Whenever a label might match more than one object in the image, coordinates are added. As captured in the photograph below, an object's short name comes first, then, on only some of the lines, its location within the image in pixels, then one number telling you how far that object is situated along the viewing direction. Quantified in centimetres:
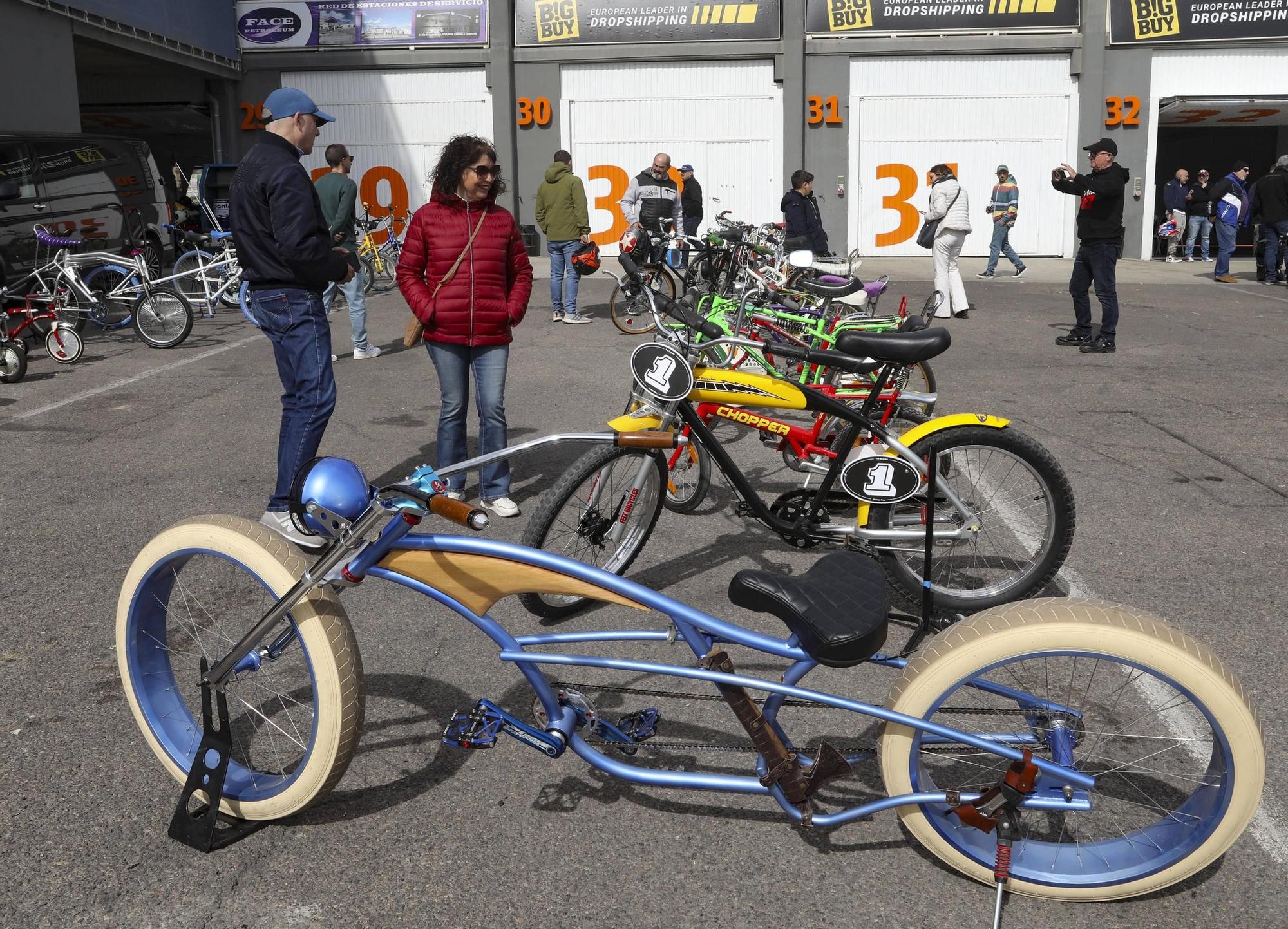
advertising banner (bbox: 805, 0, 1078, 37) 2331
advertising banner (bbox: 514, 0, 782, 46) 2348
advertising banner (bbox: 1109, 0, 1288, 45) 2298
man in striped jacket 1925
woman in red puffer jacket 576
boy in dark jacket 1520
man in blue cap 520
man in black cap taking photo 1065
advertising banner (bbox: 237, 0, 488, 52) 2377
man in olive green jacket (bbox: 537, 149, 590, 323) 1292
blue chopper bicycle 263
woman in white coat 1348
